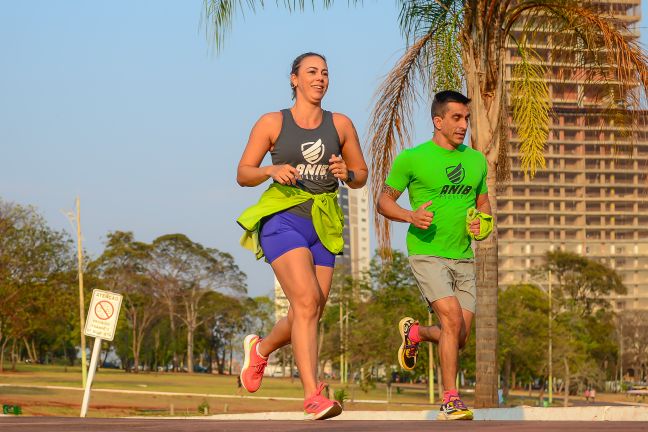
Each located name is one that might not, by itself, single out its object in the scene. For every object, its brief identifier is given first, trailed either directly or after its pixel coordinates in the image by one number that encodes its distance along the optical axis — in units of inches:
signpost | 724.0
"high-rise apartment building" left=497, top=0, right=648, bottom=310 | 7229.3
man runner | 326.3
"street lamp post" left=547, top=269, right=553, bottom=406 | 2736.7
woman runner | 276.4
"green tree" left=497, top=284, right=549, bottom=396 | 2726.4
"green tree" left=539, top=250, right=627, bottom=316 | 4084.6
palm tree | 647.1
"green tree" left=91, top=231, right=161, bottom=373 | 3725.4
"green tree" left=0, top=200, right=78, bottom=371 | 2399.1
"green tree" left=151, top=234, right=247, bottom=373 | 3796.8
